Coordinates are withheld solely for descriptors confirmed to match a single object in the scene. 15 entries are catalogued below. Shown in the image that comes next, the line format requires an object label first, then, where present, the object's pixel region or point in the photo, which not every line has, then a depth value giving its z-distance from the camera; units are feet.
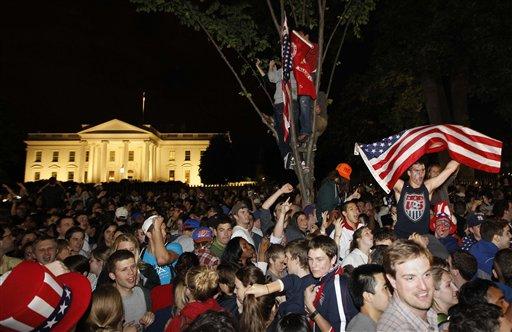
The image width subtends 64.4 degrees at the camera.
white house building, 304.91
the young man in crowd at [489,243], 19.17
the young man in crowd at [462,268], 16.43
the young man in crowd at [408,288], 8.97
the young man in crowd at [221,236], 20.66
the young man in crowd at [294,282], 12.67
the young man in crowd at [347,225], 21.40
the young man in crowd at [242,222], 21.76
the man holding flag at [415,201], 18.99
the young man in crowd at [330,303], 11.75
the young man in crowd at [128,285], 15.08
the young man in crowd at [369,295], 10.82
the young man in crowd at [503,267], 15.70
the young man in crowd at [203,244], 19.15
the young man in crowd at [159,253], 18.83
